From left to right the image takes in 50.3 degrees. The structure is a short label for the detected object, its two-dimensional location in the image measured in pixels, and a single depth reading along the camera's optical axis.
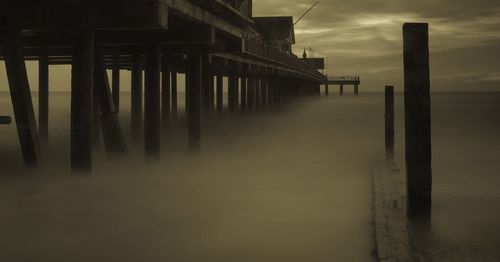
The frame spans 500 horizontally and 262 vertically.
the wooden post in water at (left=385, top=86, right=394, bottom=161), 11.66
